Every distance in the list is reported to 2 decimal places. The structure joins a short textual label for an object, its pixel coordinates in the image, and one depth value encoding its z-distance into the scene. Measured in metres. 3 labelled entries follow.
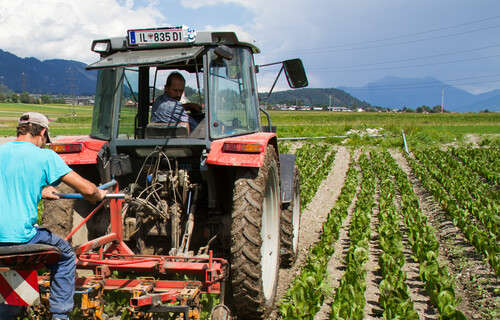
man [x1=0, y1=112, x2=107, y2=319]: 2.85
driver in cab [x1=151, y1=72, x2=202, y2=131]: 4.25
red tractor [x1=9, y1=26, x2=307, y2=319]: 3.49
